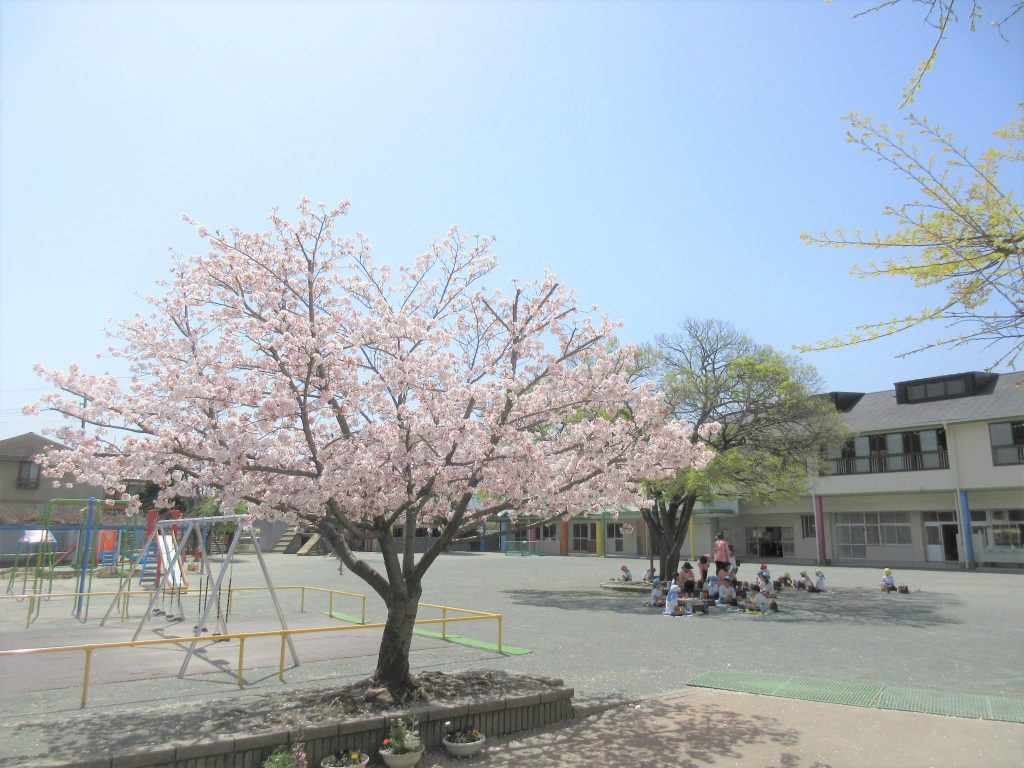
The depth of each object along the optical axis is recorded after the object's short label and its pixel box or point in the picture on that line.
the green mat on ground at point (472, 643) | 11.68
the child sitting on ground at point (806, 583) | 22.80
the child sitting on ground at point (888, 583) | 22.47
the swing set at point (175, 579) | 11.27
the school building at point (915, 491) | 31.41
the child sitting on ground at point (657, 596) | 18.73
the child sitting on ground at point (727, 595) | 18.84
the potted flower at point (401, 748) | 6.24
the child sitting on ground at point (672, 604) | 16.95
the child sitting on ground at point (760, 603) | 17.45
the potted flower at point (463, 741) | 6.65
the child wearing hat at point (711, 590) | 19.09
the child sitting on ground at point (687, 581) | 19.06
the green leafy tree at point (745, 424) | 21.92
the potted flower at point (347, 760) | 6.08
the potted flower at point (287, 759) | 5.68
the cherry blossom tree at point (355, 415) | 7.30
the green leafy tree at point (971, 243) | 4.44
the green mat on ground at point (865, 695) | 7.82
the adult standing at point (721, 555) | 20.64
